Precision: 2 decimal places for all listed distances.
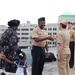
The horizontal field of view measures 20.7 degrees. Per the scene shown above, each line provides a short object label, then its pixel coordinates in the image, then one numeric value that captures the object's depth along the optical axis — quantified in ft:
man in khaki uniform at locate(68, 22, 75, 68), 18.30
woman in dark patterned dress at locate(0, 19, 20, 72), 10.20
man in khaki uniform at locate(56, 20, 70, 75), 12.97
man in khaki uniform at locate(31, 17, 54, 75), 13.41
